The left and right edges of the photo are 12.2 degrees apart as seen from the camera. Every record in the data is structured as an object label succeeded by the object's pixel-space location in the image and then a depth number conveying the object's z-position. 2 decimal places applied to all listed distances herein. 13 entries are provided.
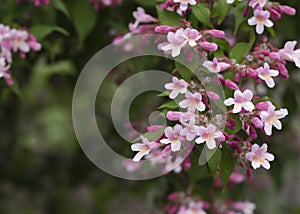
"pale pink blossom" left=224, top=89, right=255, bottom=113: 0.78
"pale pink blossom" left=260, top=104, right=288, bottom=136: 0.78
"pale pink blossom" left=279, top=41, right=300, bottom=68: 0.82
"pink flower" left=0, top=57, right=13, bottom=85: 0.86
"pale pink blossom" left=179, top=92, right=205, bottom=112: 0.78
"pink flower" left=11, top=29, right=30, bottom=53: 0.88
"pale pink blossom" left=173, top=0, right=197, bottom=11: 0.81
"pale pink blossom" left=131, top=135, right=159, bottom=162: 0.80
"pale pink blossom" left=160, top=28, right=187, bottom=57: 0.79
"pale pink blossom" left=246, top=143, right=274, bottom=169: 0.80
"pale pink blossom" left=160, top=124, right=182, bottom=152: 0.78
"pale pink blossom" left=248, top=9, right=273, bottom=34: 0.82
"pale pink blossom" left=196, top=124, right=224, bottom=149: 0.77
